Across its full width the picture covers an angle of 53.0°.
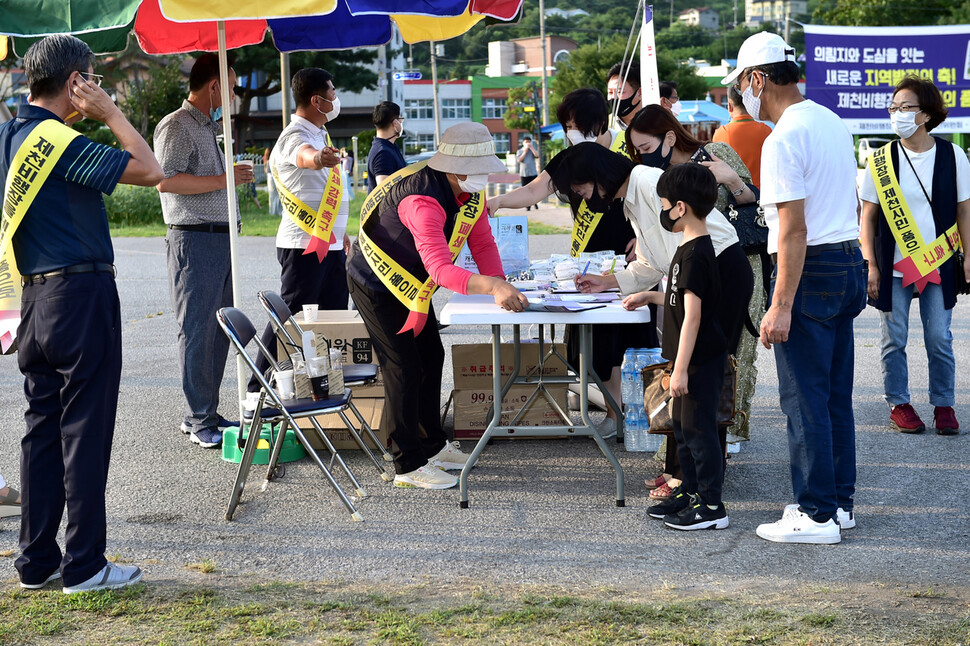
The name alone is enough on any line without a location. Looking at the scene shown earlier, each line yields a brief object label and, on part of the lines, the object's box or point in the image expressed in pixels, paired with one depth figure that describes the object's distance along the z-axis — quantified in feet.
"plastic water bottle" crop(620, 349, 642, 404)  17.40
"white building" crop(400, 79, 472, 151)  289.70
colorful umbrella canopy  14.03
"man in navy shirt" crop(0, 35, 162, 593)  10.93
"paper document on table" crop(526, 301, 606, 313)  14.35
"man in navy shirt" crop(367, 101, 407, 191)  28.89
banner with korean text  43.42
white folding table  14.14
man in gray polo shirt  17.76
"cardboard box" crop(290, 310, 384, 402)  17.54
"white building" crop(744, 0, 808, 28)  581.94
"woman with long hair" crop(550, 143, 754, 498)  14.25
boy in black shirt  12.83
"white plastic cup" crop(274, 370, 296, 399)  14.55
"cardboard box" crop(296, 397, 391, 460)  17.44
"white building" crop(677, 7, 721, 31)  460.14
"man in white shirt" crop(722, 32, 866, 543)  11.89
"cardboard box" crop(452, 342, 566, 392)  18.40
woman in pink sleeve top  14.03
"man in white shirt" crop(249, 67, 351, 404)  19.38
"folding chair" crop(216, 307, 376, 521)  13.95
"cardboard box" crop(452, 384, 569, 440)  18.34
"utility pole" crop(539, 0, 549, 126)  120.40
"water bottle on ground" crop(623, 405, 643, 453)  17.40
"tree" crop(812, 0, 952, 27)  131.23
